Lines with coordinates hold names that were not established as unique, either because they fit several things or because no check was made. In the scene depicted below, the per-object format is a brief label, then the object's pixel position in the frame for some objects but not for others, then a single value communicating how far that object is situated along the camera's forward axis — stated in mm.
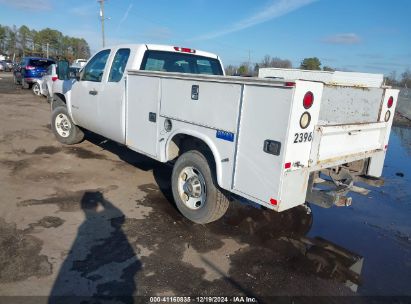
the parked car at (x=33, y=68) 19844
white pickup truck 3371
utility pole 43344
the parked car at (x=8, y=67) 47531
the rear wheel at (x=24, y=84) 20980
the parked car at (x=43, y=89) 17009
